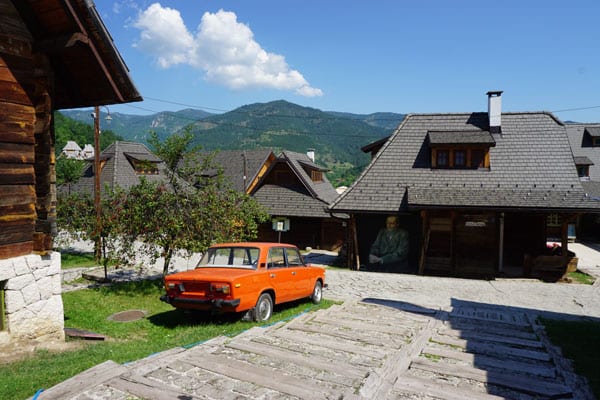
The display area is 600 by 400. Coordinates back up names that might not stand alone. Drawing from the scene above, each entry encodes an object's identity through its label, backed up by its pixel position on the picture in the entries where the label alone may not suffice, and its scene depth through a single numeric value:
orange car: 7.54
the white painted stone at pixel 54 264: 6.68
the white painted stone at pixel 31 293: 6.27
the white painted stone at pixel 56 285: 6.70
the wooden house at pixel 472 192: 17.09
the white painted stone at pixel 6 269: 5.96
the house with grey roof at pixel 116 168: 32.84
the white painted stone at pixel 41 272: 6.42
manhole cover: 9.09
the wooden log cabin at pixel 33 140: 6.10
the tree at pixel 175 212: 11.52
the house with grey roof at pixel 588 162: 32.16
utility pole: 15.29
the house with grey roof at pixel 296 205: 28.00
